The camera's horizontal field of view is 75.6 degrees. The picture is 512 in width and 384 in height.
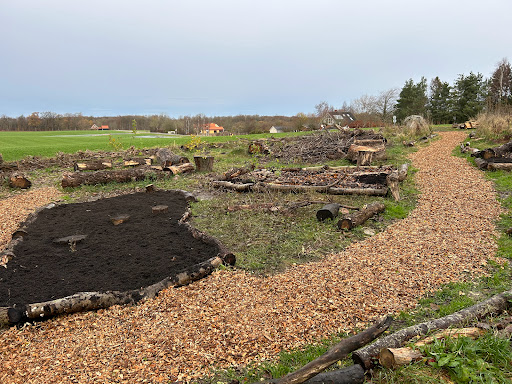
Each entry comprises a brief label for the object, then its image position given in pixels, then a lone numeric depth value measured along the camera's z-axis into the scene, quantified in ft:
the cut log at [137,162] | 49.57
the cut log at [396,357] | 9.42
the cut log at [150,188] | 36.15
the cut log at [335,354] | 8.82
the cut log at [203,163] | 48.08
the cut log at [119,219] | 25.32
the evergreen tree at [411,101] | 140.26
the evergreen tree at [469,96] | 124.26
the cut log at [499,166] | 37.28
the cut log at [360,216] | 23.49
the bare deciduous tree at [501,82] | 130.81
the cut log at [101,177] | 39.52
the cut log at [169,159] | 49.31
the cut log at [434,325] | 9.82
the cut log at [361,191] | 31.09
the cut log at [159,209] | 27.71
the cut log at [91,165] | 47.39
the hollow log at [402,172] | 36.76
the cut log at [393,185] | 30.32
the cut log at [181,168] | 45.85
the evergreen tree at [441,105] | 133.80
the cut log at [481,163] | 39.55
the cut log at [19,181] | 40.01
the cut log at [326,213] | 25.04
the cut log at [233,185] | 34.58
